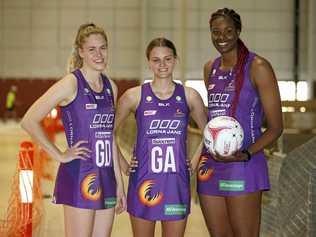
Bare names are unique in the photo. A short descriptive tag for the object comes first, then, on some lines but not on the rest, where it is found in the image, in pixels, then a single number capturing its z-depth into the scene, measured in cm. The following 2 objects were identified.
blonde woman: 398
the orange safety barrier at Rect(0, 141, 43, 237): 613
